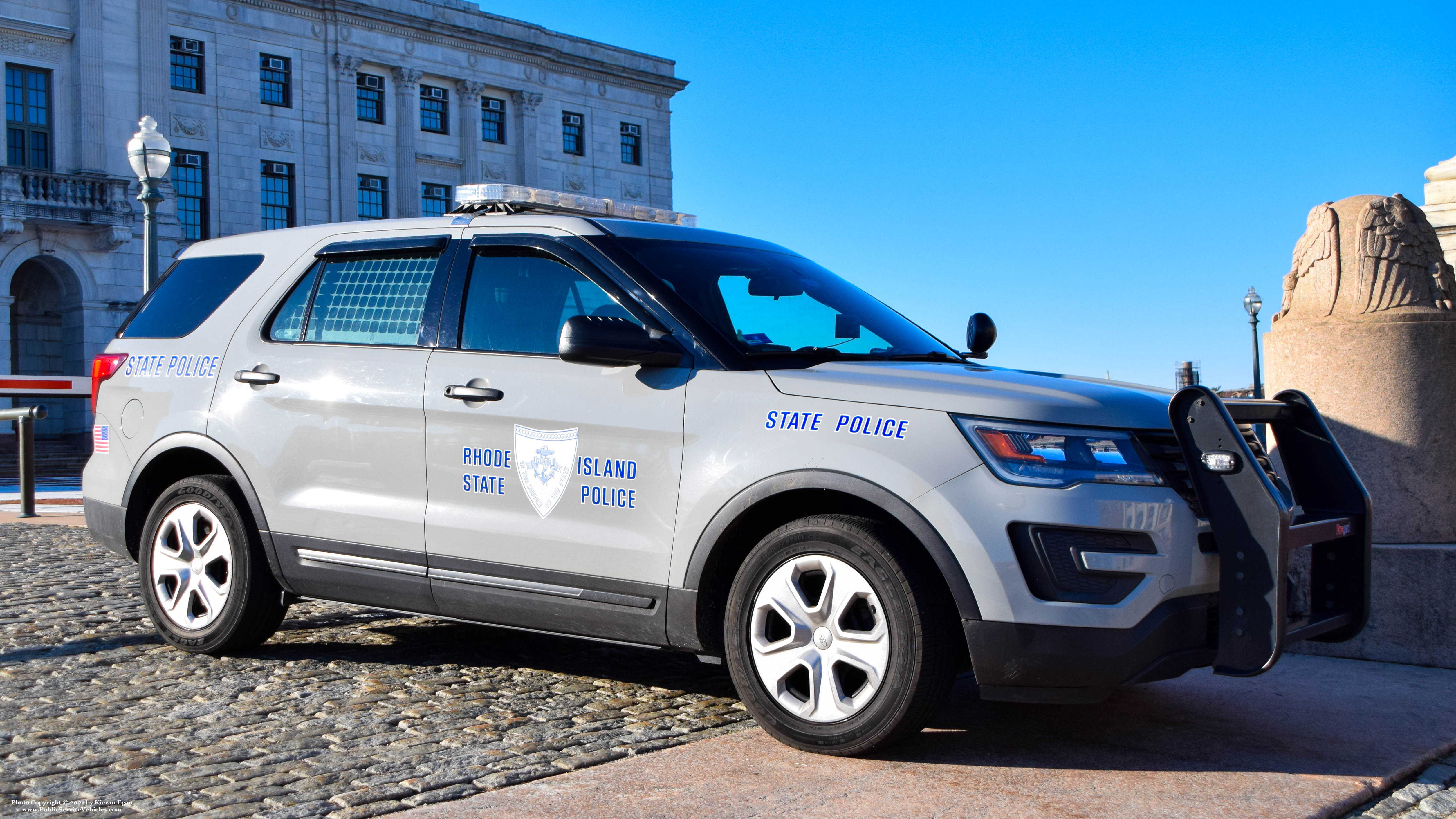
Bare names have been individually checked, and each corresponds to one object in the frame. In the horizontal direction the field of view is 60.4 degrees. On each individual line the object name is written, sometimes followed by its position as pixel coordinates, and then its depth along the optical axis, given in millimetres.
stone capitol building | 35062
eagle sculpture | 6320
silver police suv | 3752
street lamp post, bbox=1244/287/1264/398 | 34406
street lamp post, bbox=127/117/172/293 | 16016
